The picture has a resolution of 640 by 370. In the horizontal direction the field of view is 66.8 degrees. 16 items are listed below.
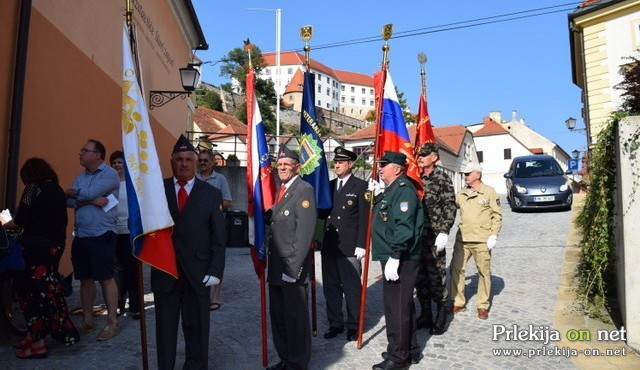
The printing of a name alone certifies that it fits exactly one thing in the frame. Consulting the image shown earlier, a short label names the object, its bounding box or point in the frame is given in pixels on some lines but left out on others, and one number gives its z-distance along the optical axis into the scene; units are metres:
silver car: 14.95
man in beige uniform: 5.77
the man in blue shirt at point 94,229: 4.83
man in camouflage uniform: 5.37
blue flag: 5.50
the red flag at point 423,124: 7.35
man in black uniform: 5.20
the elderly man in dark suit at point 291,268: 4.07
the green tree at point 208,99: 64.82
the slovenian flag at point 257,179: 4.53
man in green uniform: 4.15
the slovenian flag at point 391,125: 5.65
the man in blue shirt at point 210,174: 6.20
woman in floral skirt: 4.34
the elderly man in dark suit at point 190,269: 3.90
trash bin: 7.68
